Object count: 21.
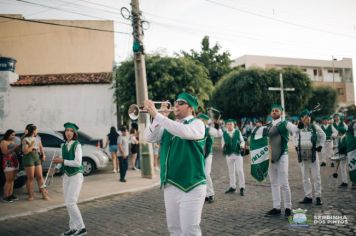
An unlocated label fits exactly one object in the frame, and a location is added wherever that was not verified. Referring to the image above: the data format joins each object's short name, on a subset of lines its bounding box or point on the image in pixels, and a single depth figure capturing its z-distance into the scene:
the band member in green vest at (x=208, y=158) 7.73
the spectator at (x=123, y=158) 11.20
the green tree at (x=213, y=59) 41.72
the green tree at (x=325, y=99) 38.84
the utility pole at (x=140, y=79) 11.77
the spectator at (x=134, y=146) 13.95
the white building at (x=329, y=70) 48.62
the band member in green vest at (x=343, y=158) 8.91
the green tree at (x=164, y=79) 17.77
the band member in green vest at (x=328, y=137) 12.85
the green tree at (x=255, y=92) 25.42
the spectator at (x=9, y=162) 8.64
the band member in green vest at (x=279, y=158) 6.34
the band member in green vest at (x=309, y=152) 7.18
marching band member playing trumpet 3.48
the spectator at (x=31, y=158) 8.60
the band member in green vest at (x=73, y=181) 5.59
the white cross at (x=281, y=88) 24.59
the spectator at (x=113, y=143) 12.72
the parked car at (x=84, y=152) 12.33
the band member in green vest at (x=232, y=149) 8.76
